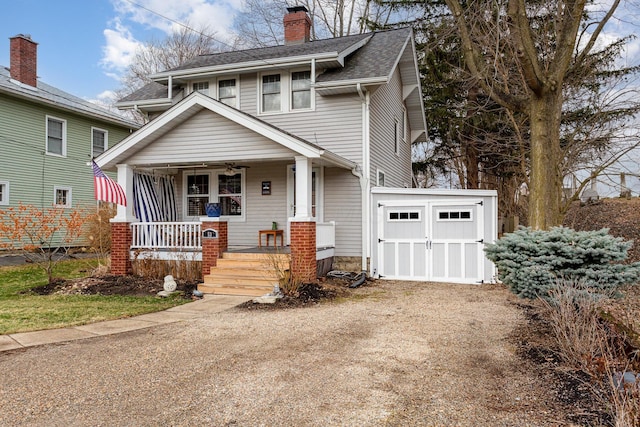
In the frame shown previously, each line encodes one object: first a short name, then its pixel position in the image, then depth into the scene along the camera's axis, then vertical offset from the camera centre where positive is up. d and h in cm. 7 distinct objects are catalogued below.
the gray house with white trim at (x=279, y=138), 994 +205
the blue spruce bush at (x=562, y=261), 568 -58
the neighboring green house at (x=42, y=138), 1567 +346
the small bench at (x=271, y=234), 1162 -35
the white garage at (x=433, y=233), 1028 -32
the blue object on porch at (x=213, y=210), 975 +27
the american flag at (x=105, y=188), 941 +76
